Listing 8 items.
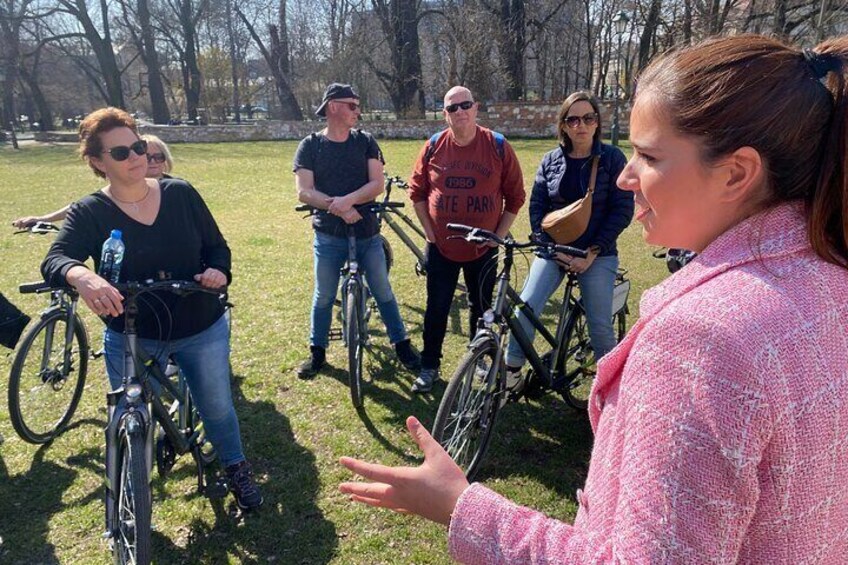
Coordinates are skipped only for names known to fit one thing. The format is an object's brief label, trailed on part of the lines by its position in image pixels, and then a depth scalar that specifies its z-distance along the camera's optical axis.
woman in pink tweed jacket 0.76
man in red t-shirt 4.12
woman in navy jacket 3.74
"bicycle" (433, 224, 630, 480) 3.26
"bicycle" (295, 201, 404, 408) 4.23
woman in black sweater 2.74
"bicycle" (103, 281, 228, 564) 2.50
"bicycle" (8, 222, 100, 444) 3.86
